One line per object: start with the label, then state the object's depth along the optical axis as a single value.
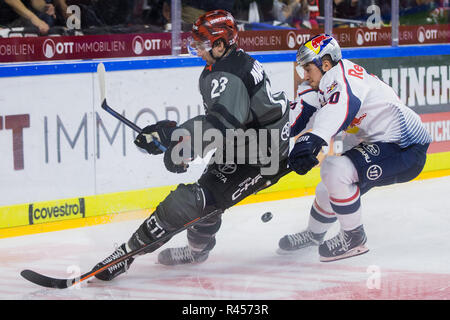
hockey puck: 8.62
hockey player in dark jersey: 7.32
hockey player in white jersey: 7.78
